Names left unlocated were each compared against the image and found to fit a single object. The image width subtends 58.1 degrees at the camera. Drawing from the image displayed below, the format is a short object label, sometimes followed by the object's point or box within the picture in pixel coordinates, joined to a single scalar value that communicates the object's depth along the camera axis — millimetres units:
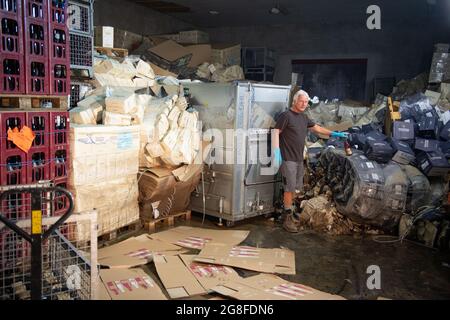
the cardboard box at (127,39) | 8703
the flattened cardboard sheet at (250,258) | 3739
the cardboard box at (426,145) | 5183
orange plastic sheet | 2941
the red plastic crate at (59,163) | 3320
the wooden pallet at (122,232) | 4316
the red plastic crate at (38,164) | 3119
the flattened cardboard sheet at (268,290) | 3156
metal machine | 4895
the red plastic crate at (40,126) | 3096
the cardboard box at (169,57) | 8742
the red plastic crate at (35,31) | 3004
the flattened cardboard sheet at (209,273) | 3404
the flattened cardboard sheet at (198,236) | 4340
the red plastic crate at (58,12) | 3195
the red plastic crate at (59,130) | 3268
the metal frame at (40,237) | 2107
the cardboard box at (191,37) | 9883
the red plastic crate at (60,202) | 3390
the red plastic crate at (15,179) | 2943
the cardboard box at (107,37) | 5680
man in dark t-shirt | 4984
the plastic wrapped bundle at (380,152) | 4980
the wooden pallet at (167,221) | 4793
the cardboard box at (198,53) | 9047
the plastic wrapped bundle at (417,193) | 4832
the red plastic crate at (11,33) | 2867
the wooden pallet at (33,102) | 3074
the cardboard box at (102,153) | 3693
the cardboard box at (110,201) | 3818
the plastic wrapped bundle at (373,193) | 4672
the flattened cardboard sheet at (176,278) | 3223
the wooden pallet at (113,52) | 5818
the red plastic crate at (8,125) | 2914
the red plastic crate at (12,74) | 2898
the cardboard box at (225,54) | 9609
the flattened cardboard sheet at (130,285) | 3111
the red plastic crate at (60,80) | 3287
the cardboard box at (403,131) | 5516
